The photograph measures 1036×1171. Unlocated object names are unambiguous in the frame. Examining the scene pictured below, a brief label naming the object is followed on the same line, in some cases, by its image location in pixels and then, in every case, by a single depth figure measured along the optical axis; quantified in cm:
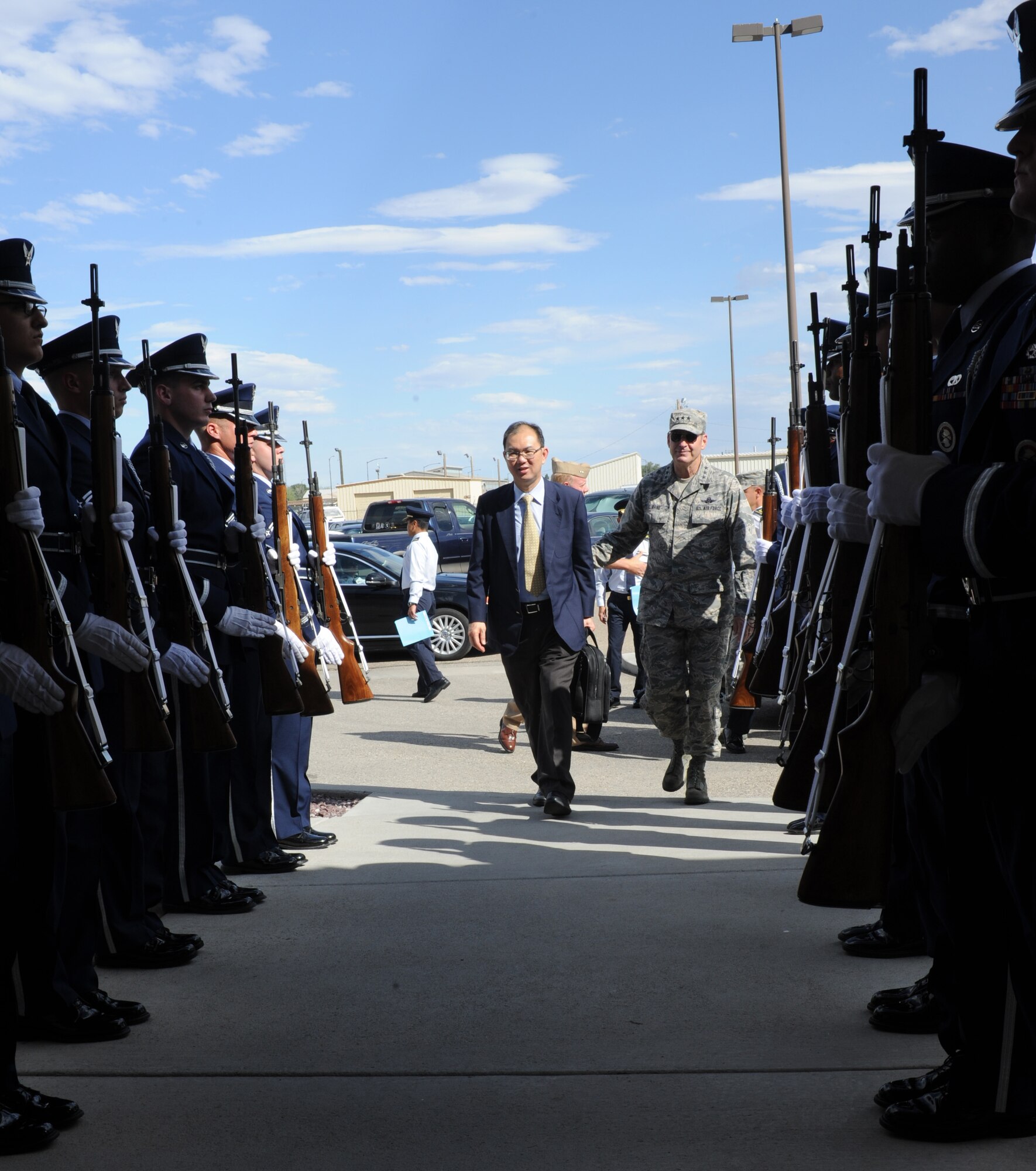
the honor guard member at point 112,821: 382
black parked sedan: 1644
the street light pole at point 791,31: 1989
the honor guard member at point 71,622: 335
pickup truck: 2342
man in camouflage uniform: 727
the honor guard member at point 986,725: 242
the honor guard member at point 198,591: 514
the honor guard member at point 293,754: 630
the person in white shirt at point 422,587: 1252
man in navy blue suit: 710
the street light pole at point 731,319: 4347
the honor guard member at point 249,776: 569
